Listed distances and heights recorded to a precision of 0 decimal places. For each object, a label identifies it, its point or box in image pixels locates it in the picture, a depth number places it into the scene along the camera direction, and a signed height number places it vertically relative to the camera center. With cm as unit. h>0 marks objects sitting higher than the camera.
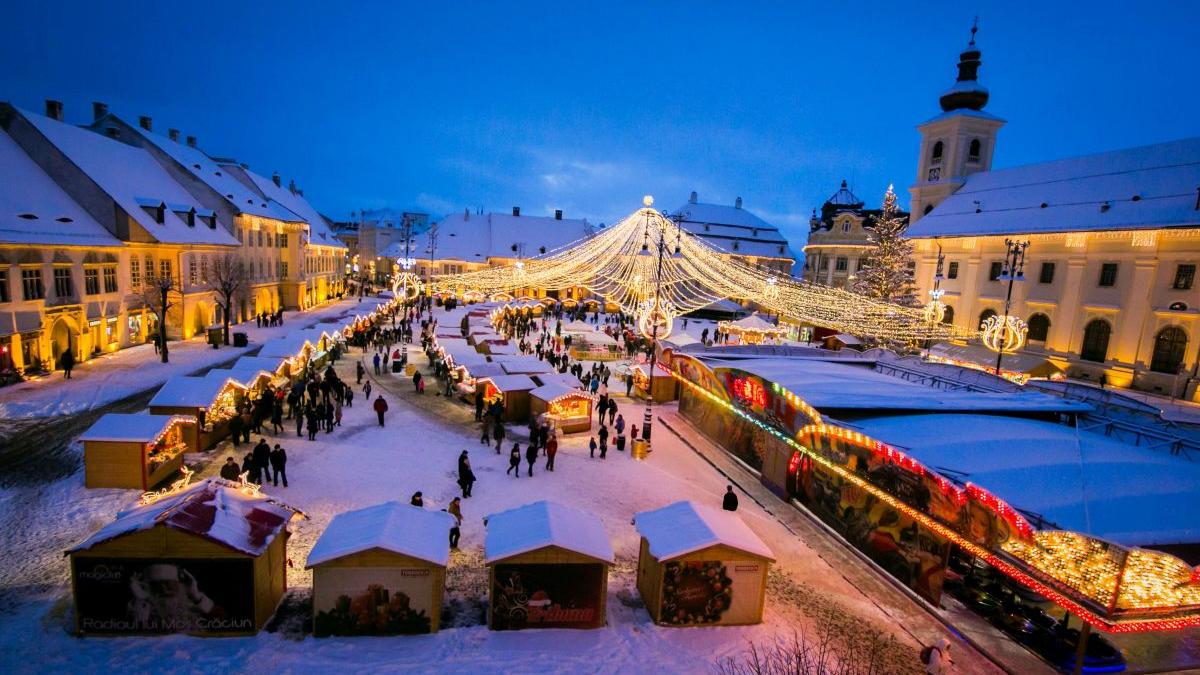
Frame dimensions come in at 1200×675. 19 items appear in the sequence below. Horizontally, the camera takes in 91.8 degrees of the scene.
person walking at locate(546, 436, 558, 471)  1623 -495
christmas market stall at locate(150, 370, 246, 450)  1497 -398
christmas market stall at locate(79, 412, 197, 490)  1252 -443
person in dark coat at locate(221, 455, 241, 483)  1268 -474
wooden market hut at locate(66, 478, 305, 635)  810 -457
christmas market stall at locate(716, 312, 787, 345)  3875 -282
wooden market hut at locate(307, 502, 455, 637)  852 -471
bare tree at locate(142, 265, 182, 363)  2508 -215
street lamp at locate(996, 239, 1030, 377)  2306 +109
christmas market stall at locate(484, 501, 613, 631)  900 -471
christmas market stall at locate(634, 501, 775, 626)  946 -475
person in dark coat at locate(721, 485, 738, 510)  1328 -489
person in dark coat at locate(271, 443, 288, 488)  1370 -479
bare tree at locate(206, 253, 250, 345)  3009 -143
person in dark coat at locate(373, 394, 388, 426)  1888 -464
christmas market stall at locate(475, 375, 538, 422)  2077 -444
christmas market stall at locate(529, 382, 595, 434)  1959 -449
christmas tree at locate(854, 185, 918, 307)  3662 +180
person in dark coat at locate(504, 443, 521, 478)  1527 -501
